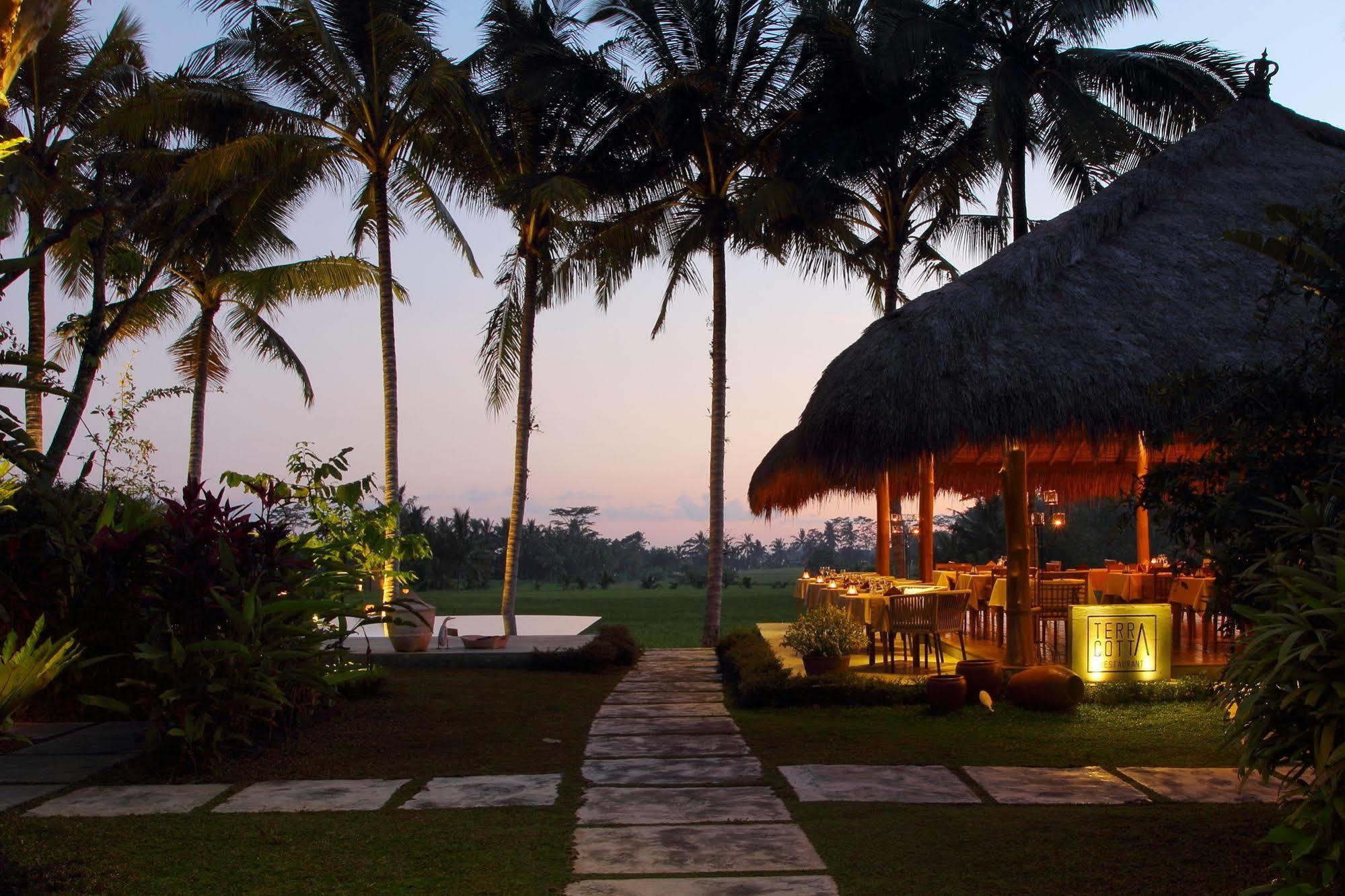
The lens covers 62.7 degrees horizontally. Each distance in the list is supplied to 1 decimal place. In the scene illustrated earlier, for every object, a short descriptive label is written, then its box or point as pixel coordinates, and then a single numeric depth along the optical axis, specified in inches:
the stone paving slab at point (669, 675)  379.6
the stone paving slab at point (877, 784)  190.7
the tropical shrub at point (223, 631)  210.8
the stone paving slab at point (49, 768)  205.6
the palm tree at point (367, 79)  502.0
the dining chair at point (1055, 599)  389.1
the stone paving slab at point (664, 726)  263.3
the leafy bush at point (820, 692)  298.5
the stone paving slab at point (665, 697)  319.6
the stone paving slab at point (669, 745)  235.0
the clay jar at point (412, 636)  399.5
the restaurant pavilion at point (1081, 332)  308.2
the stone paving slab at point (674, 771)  206.5
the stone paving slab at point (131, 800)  181.6
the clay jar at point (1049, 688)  280.8
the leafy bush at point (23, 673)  170.2
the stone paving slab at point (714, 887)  138.4
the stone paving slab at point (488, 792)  188.2
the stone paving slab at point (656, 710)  289.7
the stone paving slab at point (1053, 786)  189.8
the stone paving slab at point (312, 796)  185.6
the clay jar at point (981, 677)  293.3
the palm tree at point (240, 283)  624.7
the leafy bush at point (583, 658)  387.5
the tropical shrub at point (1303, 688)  112.9
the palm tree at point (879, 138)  516.4
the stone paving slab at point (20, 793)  186.7
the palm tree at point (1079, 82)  489.1
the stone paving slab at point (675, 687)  343.3
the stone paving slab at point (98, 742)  232.8
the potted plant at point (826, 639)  353.9
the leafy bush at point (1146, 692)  296.5
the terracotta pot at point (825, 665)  351.9
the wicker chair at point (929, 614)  343.9
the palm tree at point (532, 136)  535.5
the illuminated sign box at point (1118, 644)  328.8
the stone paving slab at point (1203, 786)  187.6
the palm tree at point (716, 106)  540.7
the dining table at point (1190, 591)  392.5
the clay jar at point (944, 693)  281.6
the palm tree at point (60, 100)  549.3
